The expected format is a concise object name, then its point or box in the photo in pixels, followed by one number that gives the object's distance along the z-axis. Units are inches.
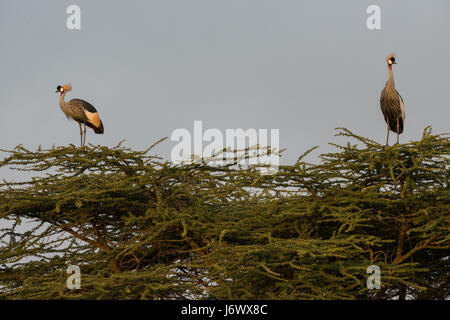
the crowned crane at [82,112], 601.9
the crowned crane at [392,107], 515.8
